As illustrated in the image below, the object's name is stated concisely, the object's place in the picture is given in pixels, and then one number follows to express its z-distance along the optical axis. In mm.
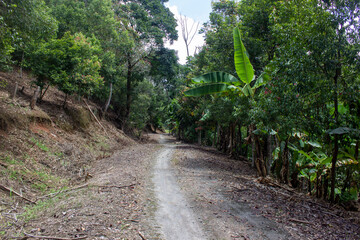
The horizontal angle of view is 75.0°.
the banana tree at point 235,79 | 10555
